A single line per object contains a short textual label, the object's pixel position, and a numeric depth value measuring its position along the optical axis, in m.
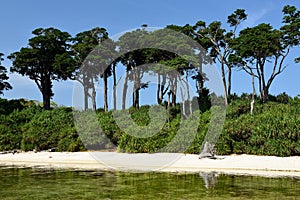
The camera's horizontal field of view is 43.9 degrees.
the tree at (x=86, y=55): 38.17
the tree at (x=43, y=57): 43.36
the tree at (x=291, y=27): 30.52
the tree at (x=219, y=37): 34.12
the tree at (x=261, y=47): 29.84
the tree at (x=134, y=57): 35.47
